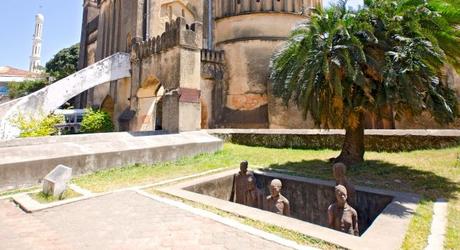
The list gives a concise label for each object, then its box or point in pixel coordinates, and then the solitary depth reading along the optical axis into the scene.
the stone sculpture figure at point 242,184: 5.59
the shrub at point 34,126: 10.05
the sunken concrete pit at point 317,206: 2.98
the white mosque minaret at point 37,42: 81.31
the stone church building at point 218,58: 15.50
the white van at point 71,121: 19.96
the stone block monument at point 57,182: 4.73
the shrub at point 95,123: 16.55
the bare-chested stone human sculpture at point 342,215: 3.76
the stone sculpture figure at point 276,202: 4.56
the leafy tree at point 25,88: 31.47
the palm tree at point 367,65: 5.77
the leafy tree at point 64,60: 35.22
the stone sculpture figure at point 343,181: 4.61
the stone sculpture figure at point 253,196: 5.39
